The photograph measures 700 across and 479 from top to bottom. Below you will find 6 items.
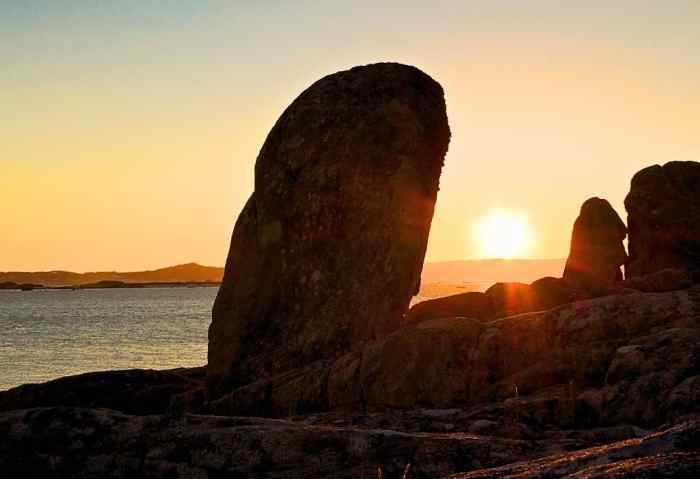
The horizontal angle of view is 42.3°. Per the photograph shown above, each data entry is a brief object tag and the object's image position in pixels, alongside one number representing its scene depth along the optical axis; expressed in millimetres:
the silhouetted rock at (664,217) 43344
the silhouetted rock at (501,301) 23017
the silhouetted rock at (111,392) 21266
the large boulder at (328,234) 20219
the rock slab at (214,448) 7367
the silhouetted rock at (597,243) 51338
